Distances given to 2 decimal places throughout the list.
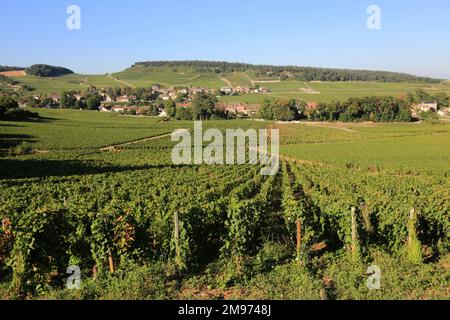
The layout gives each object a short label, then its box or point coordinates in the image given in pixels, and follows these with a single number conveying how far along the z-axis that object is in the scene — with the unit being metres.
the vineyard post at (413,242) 11.41
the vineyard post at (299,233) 12.14
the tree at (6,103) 91.03
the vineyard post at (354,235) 11.57
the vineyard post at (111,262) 10.60
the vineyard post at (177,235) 11.03
